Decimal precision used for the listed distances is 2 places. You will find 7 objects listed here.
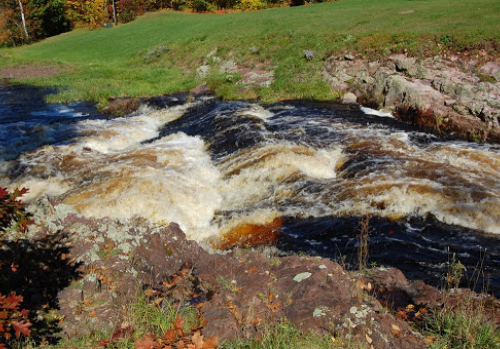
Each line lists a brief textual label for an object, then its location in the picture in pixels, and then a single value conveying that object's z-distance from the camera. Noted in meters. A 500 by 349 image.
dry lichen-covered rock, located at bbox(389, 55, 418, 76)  17.55
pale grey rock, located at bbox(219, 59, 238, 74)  24.36
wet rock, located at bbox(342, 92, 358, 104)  18.02
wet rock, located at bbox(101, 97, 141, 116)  18.88
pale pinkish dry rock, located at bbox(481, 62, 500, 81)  15.29
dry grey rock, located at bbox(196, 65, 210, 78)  25.04
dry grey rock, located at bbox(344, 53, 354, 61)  20.00
